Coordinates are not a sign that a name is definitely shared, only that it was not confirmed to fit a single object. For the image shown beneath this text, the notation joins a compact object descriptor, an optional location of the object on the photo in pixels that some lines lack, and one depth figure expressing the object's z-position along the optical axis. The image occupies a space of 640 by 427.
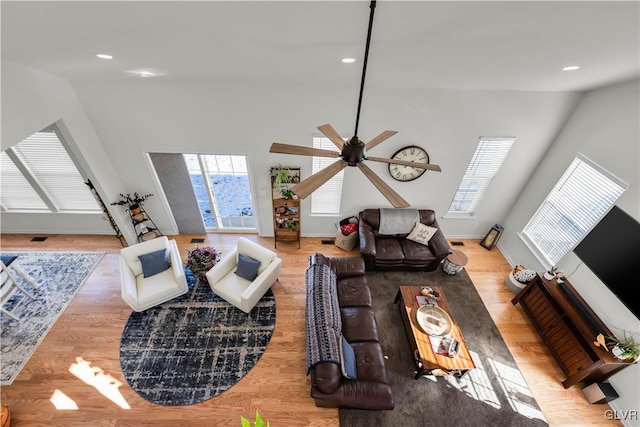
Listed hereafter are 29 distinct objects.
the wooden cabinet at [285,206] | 5.15
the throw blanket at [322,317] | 3.25
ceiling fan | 1.91
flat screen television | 3.42
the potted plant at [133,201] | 5.32
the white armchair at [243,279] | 4.34
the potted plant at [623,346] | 3.31
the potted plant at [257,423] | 1.96
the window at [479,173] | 5.11
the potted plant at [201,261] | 4.74
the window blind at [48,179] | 4.74
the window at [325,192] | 4.92
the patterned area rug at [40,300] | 3.94
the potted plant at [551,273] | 4.41
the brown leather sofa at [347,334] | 3.14
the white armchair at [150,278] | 4.30
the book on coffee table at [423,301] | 4.31
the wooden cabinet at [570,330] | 3.58
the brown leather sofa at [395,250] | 5.19
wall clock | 5.00
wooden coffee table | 3.60
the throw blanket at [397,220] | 5.55
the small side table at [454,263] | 5.23
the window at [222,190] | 5.25
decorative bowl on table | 3.95
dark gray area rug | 3.54
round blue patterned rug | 3.73
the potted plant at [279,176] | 5.03
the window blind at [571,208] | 4.04
